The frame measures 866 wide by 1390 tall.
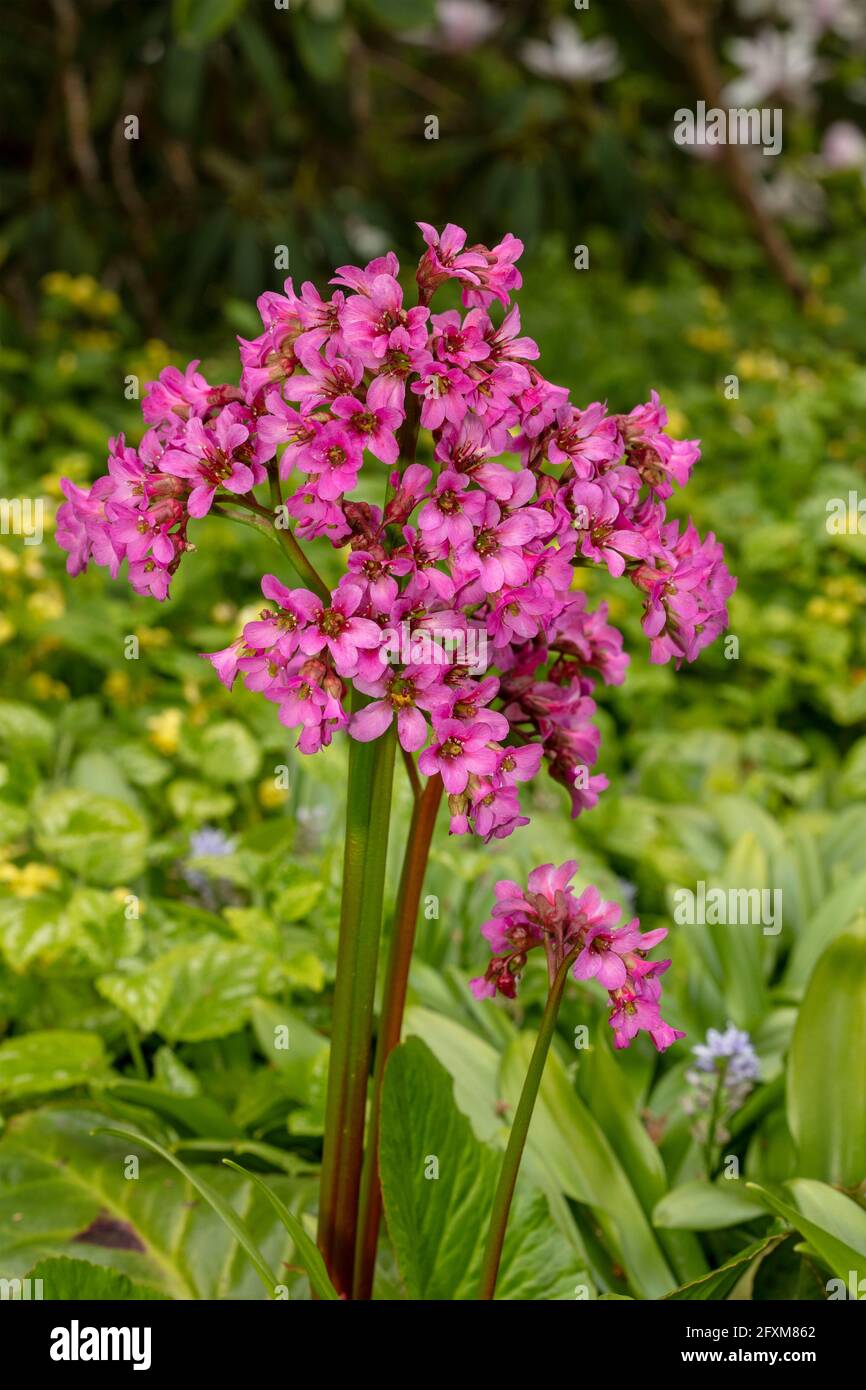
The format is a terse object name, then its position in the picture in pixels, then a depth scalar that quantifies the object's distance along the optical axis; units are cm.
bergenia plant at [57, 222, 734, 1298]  104
